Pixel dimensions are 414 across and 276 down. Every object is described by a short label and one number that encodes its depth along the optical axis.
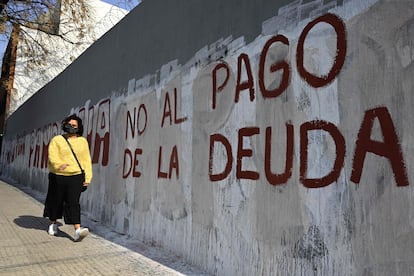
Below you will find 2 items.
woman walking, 4.79
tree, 12.23
